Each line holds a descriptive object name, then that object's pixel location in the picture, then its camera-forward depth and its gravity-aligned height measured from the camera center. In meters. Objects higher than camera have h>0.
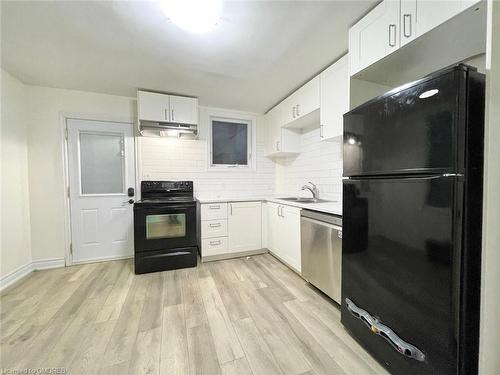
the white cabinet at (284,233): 2.40 -0.68
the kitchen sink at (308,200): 2.79 -0.27
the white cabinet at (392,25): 1.11 +0.98
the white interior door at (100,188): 2.86 -0.07
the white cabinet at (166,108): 2.69 +1.02
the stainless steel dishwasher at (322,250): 1.75 -0.66
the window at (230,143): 3.50 +0.69
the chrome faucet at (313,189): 2.87 -0.11
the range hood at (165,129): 2.76 +0.75
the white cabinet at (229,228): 2.89 -0.68
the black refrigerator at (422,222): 0.86 -0.21
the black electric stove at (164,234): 2.55 -0.68
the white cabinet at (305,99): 2.33 +1.02
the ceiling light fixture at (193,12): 1.30 +1.13
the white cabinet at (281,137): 3.18 +0.70
